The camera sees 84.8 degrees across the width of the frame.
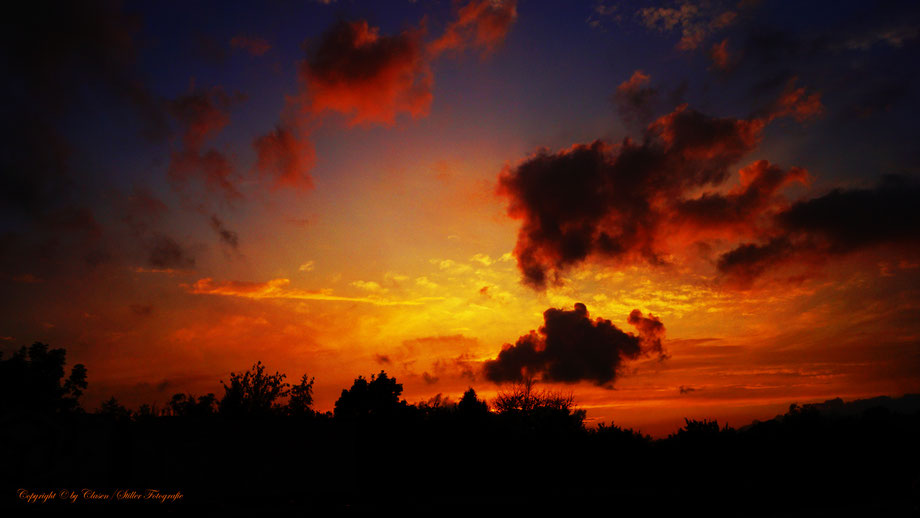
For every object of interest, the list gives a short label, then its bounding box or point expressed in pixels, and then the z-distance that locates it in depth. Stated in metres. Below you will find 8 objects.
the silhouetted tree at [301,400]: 62.34
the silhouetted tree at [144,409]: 73.53
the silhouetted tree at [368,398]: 64.13
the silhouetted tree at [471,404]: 45.16
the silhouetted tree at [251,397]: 55.78
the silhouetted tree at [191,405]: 63.31
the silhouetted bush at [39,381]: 54.41
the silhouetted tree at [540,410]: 51.59
